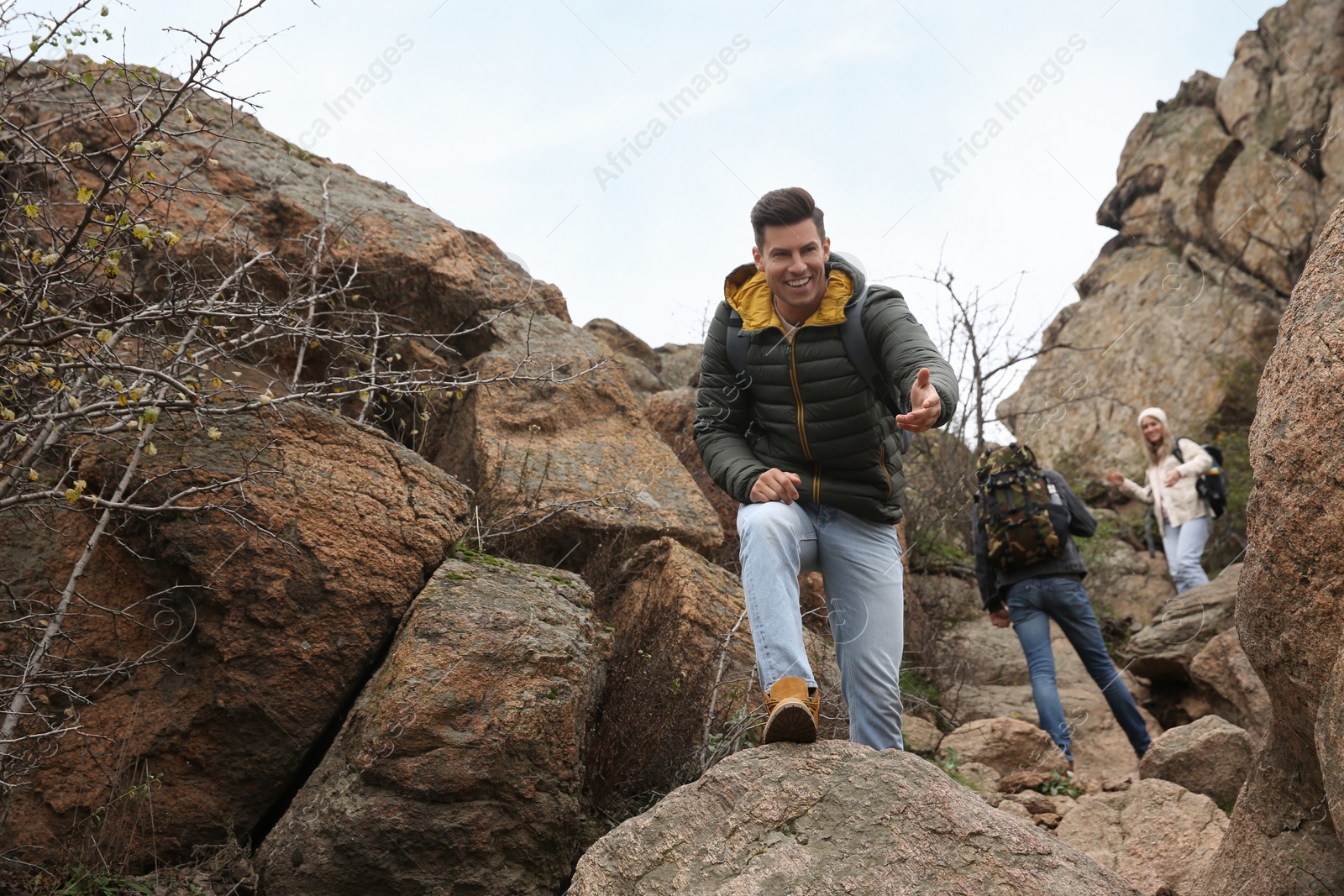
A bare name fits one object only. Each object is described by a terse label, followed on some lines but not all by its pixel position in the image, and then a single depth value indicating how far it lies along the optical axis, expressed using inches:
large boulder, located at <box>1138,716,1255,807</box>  210.2
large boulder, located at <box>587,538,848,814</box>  182.1
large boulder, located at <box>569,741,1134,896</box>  108.7
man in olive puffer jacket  143.0
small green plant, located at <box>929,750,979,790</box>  229.8
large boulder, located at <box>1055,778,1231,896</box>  169.9
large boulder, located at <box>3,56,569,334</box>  238.7
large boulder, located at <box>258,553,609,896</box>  150.2
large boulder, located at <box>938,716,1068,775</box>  246.2
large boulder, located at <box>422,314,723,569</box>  233.0
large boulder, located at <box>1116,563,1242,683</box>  316.5
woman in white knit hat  344.8
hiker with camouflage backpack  246.4
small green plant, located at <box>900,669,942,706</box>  303.6
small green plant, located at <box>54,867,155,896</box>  147.4
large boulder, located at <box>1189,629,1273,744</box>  264.1
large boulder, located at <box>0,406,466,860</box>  165.0
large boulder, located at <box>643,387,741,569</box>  297.4
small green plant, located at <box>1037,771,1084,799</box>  234.8
